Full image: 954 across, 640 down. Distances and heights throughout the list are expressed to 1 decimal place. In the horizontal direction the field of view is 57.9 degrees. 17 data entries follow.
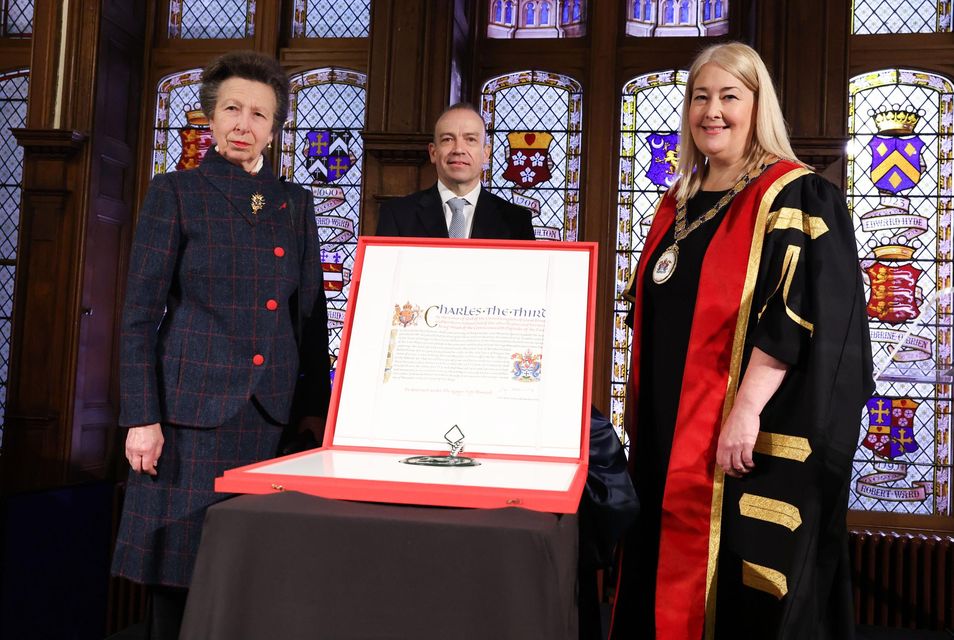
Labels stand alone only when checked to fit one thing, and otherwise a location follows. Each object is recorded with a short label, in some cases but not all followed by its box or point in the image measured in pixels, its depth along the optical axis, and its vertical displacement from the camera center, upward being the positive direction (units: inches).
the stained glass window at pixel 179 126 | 183.0 +46.3
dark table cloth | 46.1 -12.2
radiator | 151.9 -35.9
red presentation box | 60.1 -0.1
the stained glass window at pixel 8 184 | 181.9 +32.0
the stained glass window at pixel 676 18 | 175.6 +71.3
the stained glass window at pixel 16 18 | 185.0 +68.1
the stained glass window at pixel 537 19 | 179.6 +71.2
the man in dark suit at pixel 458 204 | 96.8 +17.4
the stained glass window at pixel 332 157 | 177.3 +40.2
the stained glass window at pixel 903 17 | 167.9 +70.2
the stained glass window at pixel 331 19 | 180.9 +69.9
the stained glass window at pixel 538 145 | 174.9 +43.8
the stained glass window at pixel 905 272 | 163.5 +19.9
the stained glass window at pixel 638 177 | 172.4 +37.7
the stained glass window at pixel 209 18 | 184.2 +69.9
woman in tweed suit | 70.5 +0.7
